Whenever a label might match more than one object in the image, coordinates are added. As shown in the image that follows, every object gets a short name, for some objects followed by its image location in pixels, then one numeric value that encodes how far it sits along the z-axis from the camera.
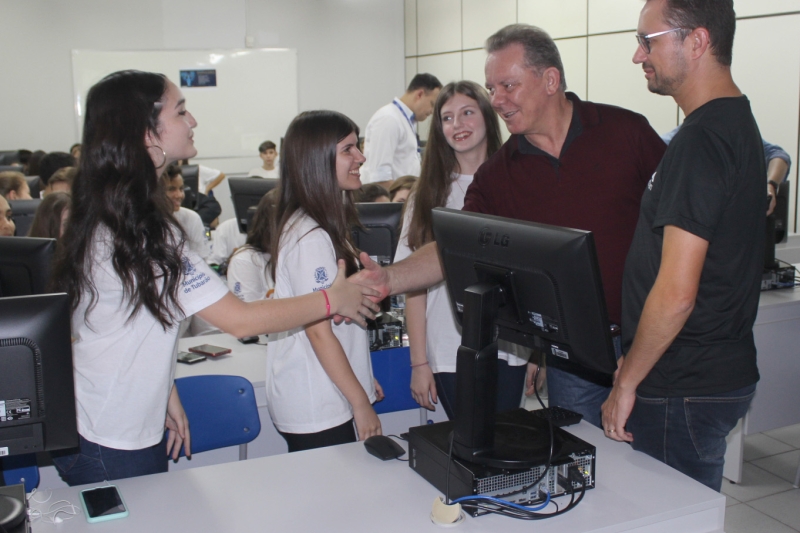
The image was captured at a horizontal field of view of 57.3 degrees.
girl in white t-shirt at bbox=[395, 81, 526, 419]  2.35
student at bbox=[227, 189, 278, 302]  3.38
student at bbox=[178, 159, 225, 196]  8.16
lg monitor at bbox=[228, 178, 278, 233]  4.21
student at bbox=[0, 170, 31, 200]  4.59
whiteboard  8.51
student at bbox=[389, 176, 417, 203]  3.92
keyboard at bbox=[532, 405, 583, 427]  1.65
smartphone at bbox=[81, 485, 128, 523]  1.35
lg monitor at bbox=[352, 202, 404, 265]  2.95
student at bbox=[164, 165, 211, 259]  4.45
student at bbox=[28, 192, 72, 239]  2.93
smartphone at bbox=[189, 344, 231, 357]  2.75
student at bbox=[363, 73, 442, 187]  5.57
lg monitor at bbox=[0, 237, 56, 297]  1.75
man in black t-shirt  1.49
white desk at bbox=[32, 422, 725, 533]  1.32
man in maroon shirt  1.96
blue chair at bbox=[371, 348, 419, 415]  2.59
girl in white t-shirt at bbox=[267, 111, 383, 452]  2.00
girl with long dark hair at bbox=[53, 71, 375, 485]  1.55
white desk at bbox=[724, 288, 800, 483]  3.12
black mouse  1.57
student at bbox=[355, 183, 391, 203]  3.92
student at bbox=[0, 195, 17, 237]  3.19
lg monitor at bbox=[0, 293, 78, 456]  1.25
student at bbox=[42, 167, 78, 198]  4.33
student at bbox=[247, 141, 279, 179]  8.41
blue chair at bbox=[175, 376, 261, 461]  2.18
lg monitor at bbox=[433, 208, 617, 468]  1.27
